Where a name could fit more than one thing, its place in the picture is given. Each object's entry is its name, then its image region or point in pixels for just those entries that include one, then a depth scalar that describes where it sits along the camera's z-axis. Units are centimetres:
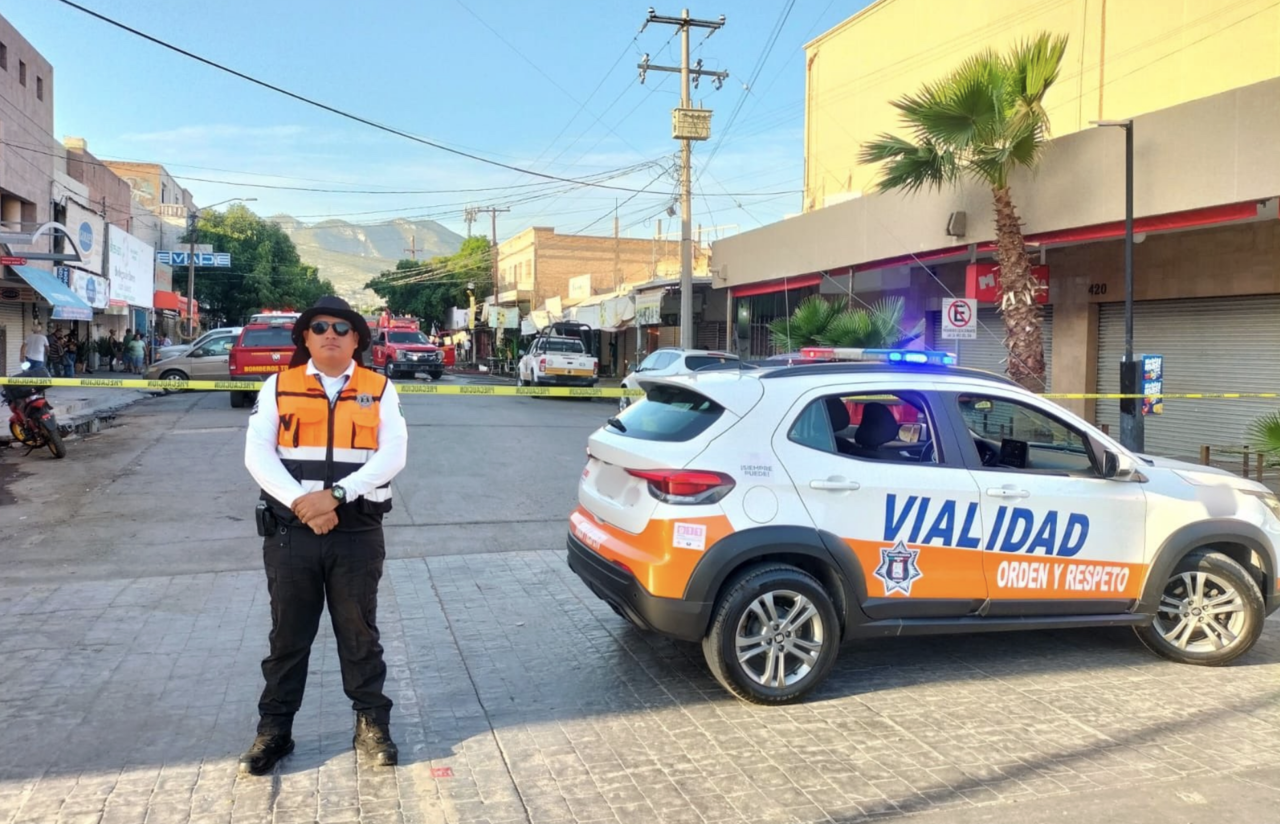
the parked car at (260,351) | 1952
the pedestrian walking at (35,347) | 1557
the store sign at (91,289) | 2575
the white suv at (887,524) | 480
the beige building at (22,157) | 2264
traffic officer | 389
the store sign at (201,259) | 4188
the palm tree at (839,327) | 1614
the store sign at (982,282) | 1642
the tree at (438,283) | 6750
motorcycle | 1236
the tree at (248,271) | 5841
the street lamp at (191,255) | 4271
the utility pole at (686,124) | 2625
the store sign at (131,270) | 3038
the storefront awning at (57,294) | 2134
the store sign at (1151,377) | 1248
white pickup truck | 2825
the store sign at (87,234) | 2500
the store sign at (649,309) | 3082
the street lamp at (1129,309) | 1220
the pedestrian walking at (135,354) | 3450
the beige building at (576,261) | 5456
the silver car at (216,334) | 2472
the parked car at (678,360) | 1860
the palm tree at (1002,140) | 1328
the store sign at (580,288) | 4775
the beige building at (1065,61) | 1498
